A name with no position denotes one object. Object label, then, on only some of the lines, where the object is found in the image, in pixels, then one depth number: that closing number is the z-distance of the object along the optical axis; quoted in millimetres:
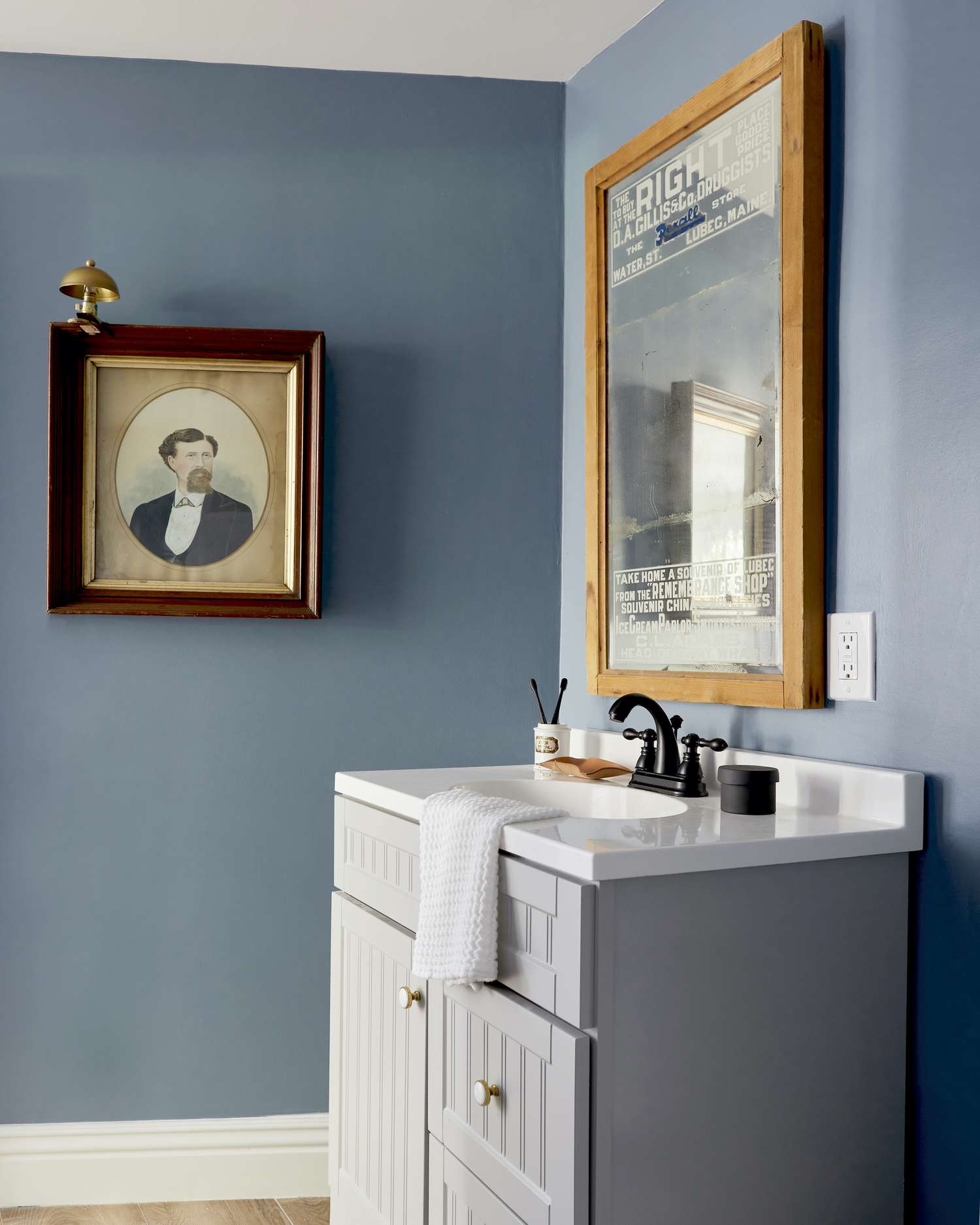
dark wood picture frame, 2184
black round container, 1438
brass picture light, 2064
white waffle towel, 1339
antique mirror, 1559
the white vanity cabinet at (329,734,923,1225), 1172
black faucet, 1627
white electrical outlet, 1466
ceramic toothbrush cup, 2082
